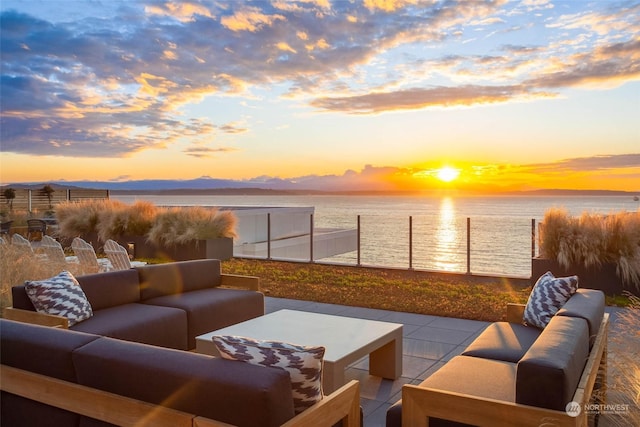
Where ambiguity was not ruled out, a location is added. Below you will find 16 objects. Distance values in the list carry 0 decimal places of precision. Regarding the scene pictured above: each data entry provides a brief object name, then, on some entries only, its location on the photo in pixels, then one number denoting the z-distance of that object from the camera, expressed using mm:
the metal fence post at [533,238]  8578
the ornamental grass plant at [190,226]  10961
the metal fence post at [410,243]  9666
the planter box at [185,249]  10781
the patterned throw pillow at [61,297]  4020
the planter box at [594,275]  7316
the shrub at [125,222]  11805
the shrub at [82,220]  12406
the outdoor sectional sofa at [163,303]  4094
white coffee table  3546
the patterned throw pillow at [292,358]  2094
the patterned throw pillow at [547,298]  3807
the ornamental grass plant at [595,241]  7332
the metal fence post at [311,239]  10666
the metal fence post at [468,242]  9025
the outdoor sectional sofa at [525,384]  2137
